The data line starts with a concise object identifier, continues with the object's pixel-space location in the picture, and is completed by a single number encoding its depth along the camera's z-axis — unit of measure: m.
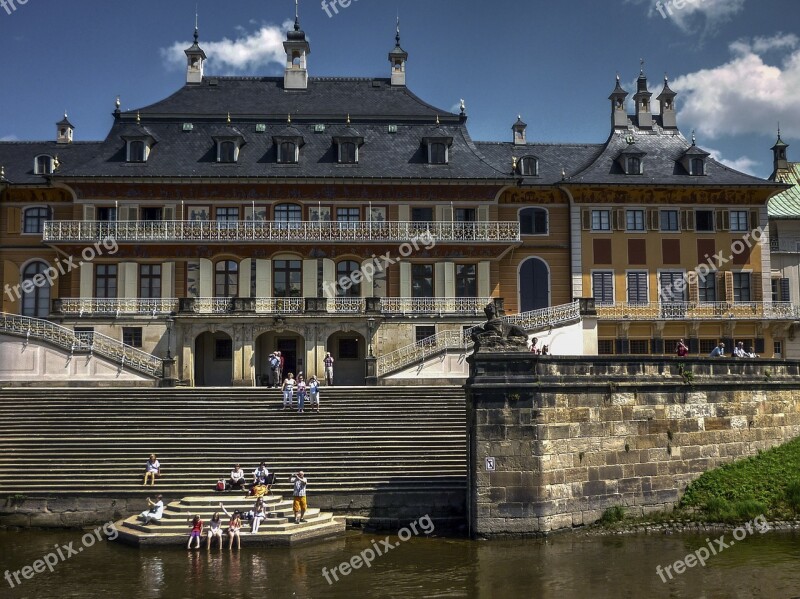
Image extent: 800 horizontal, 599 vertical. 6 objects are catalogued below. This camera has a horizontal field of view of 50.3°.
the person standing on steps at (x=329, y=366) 37.31
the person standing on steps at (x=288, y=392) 32.16
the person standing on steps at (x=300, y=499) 24.34
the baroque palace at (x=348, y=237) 41.50
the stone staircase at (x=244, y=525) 23.41
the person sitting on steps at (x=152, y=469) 26.45
